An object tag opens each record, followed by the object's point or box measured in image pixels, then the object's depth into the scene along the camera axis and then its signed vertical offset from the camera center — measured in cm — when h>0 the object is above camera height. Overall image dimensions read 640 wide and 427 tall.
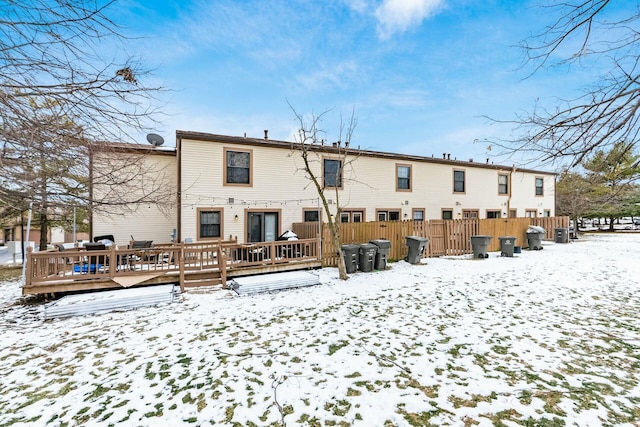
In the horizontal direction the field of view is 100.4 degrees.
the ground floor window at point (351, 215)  1418 +13
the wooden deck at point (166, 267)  645 -142
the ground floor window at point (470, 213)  1805 +28
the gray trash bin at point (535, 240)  1471 -127
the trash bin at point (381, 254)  977 -134
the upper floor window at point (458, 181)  1758 +238
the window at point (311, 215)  1322 +13
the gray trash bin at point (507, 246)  1250 -136
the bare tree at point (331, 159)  1062 +298
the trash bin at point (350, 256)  935 -136
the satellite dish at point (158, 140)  975 +312
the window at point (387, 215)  1503 +13
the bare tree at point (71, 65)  221 +144
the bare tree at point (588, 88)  271 +140
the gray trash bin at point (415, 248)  1070 -124
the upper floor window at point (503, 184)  1952 +245
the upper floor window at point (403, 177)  1555 +235
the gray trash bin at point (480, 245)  1192 -126
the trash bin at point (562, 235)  1784 -121
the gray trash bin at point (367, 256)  945 -138
